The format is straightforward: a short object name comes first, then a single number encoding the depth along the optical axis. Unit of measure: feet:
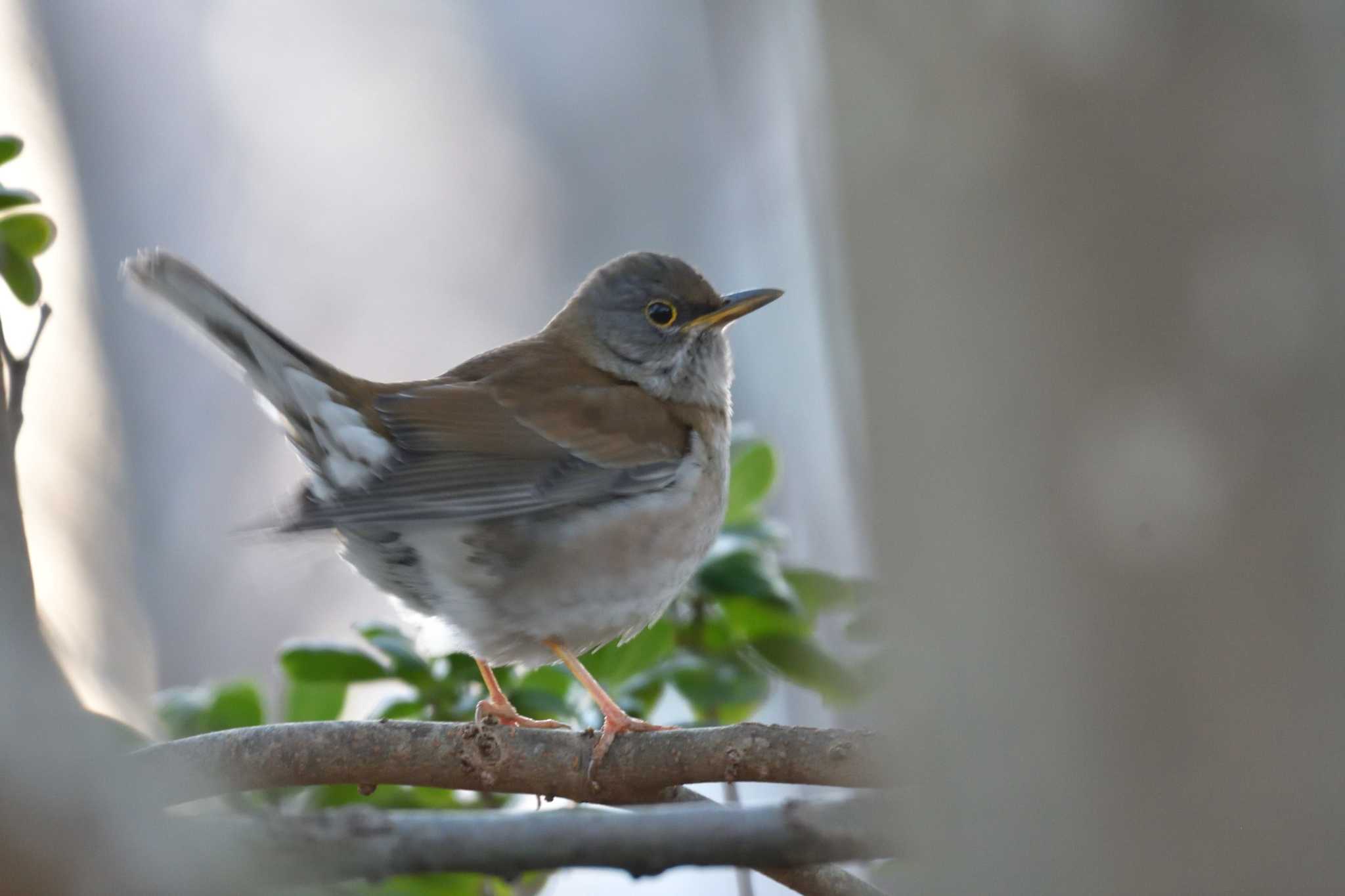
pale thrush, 21.83
